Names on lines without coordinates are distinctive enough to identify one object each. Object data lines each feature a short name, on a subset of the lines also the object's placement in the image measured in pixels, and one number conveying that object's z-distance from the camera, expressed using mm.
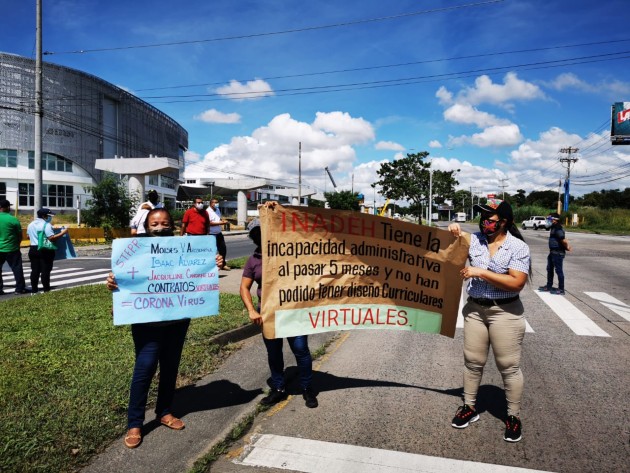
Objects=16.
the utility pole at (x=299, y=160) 53753
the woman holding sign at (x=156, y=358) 3621
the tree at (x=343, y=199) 82875
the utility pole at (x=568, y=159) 71438
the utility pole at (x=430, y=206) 53994
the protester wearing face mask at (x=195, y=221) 10602
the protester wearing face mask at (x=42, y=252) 9492
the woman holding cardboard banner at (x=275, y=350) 4230
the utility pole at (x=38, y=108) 18391
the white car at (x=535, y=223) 64119
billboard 48406
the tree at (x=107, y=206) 26406
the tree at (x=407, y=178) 59219
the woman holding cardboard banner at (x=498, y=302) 3652
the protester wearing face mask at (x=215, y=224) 11705
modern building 60562
